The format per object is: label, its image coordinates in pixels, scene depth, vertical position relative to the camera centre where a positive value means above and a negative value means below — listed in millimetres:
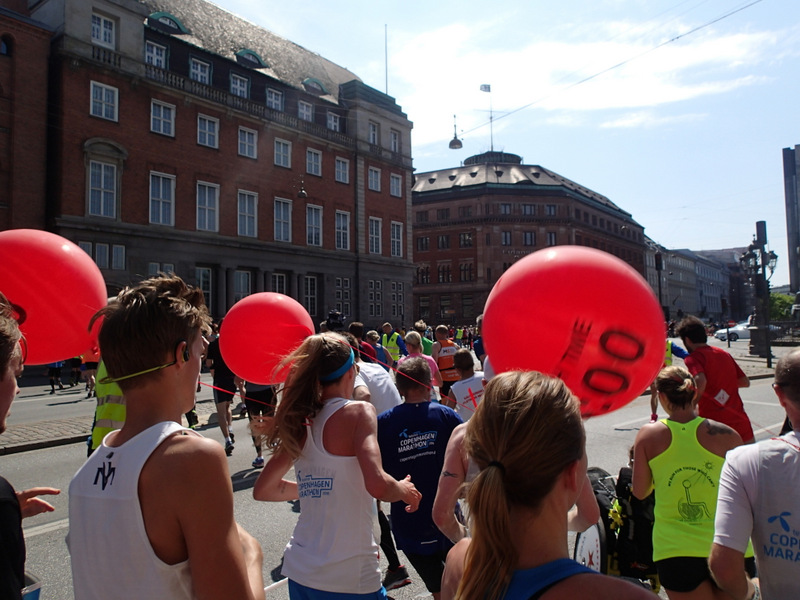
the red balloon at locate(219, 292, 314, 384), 4660 -31
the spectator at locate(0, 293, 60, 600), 1807 -613
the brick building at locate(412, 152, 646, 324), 70938 +13379
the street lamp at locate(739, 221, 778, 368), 26875 +2639
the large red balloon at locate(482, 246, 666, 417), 2436 +6
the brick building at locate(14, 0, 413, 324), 25062 +9608
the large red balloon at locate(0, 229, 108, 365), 3479 +274
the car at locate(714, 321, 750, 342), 50938 -934
